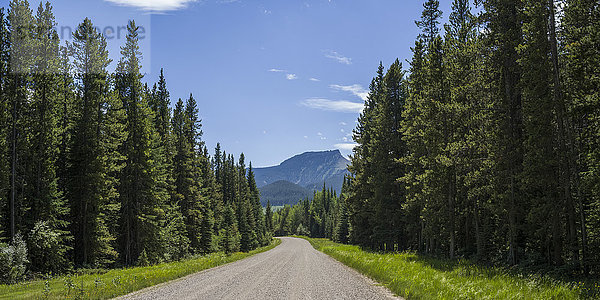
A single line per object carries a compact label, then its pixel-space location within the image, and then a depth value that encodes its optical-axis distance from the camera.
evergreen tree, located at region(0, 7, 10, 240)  21.34
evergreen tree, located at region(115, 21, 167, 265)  29.86
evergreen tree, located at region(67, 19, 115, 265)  25.25
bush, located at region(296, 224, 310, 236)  141.55
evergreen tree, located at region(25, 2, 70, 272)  22.73
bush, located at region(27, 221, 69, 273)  21.23
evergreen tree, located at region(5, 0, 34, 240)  22.23
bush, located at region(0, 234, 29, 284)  18.23
